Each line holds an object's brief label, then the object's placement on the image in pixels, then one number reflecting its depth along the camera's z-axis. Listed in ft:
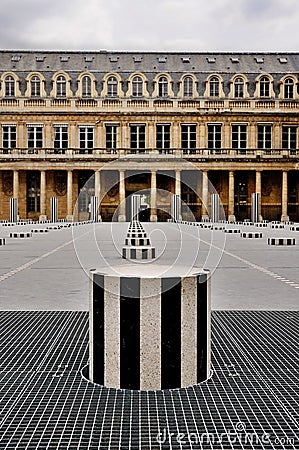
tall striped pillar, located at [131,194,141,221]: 135.64
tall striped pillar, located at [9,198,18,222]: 186.60
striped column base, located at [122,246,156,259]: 60.44
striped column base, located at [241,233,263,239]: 107.95
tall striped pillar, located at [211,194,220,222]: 182.65
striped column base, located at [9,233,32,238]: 108.47
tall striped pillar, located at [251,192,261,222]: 174.46
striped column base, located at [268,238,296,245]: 89.66
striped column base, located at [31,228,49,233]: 131.75
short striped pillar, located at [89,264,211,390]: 19.15
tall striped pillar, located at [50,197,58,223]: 201.16
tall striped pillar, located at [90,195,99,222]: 191.42
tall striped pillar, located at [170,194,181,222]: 186.19
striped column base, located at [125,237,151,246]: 68.64
